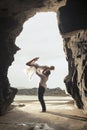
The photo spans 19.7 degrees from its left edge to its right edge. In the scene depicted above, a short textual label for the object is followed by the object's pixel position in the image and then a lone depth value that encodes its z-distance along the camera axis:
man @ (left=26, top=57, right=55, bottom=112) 10.12
